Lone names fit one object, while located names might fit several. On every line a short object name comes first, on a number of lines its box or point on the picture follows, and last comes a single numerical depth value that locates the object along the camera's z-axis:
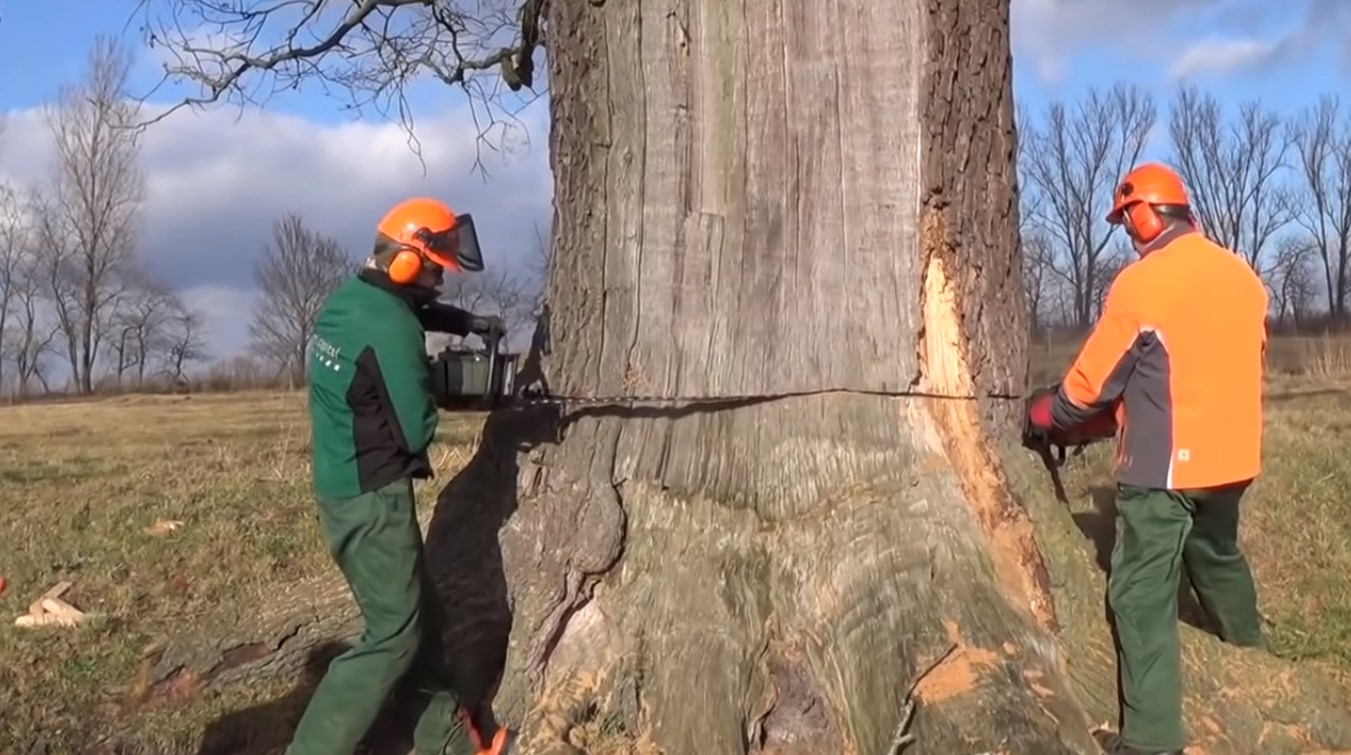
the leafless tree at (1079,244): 48.94
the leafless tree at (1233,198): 53.06
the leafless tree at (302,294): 49.16
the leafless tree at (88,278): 52.16
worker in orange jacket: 4.80
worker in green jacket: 4.75
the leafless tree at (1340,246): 54.72
